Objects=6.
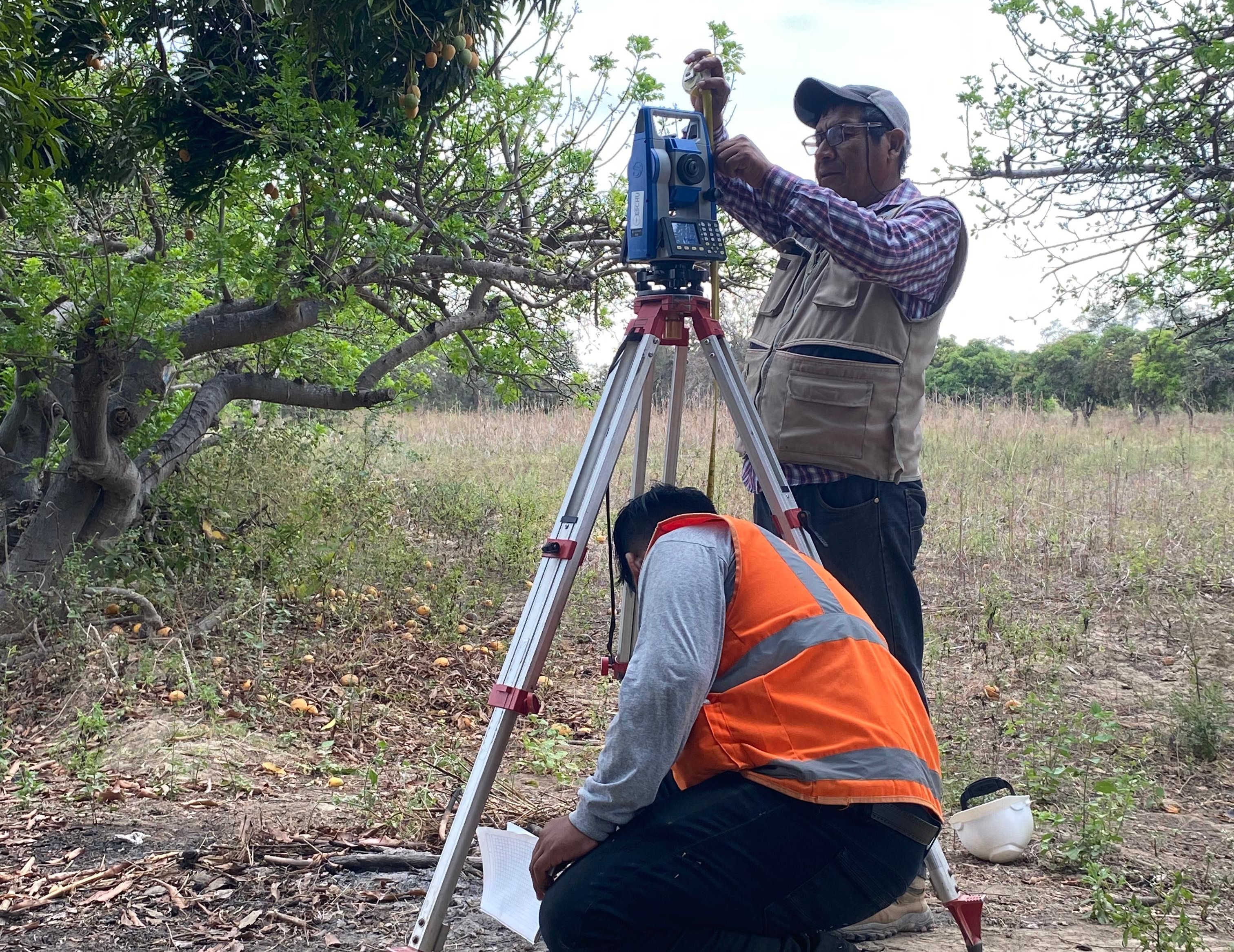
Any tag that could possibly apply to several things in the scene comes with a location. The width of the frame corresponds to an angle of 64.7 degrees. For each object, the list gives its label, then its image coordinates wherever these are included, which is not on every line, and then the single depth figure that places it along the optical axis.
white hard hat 2.93
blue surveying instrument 2.22
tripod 1.99
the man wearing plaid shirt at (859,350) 2.40
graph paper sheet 2.05
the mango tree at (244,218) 3.45
